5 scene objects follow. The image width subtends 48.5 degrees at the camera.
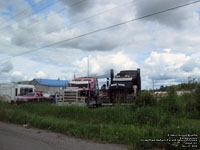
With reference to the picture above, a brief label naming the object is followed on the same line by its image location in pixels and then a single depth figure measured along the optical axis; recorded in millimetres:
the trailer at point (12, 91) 29256
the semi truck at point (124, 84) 20625
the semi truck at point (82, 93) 17656
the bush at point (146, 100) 12594
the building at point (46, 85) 56250
